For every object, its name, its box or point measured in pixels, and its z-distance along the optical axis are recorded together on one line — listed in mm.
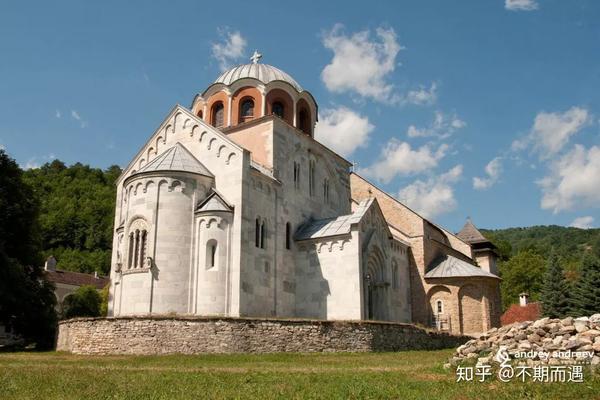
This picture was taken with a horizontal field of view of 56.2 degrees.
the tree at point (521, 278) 72875
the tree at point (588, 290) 39500
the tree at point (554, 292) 43000
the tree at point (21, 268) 26609
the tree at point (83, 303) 39531
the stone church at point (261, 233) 24281
